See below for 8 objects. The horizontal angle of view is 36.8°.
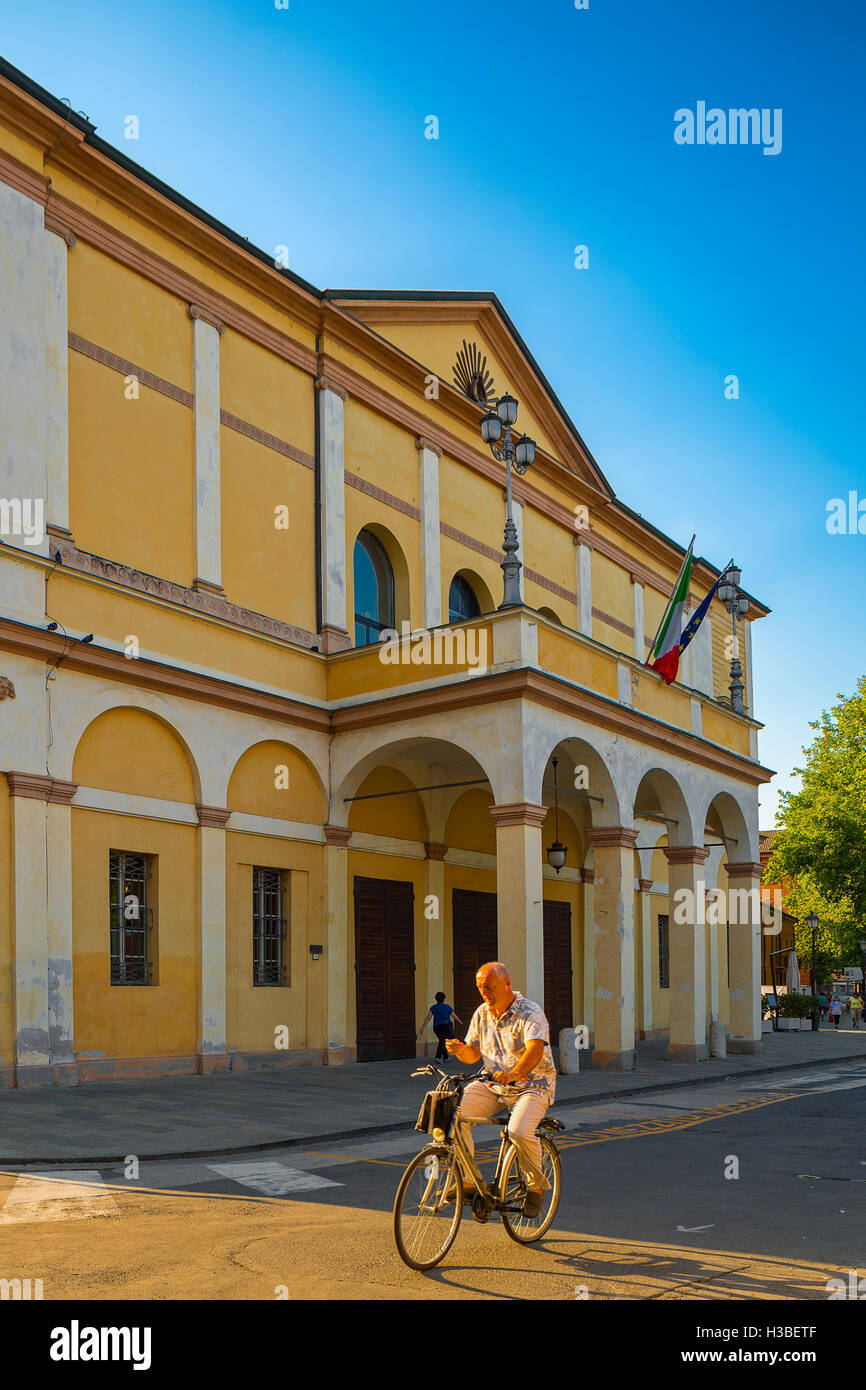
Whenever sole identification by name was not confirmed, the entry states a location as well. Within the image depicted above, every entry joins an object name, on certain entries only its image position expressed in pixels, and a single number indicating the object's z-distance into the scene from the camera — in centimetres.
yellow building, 1697
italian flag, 2366
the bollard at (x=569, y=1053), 1980
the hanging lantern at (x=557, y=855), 2311
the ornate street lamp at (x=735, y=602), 2600
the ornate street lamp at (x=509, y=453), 1900
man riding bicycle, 742
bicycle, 683
